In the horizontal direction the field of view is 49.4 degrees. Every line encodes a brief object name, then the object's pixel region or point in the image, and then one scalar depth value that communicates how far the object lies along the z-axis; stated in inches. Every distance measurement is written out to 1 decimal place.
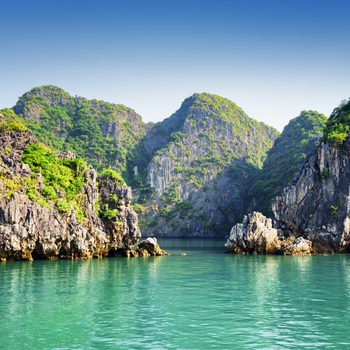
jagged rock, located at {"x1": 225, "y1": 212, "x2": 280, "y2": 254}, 2171.5
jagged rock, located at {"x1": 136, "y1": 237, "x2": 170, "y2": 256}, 2089.1
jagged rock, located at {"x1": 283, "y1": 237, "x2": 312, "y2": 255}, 2122.3
